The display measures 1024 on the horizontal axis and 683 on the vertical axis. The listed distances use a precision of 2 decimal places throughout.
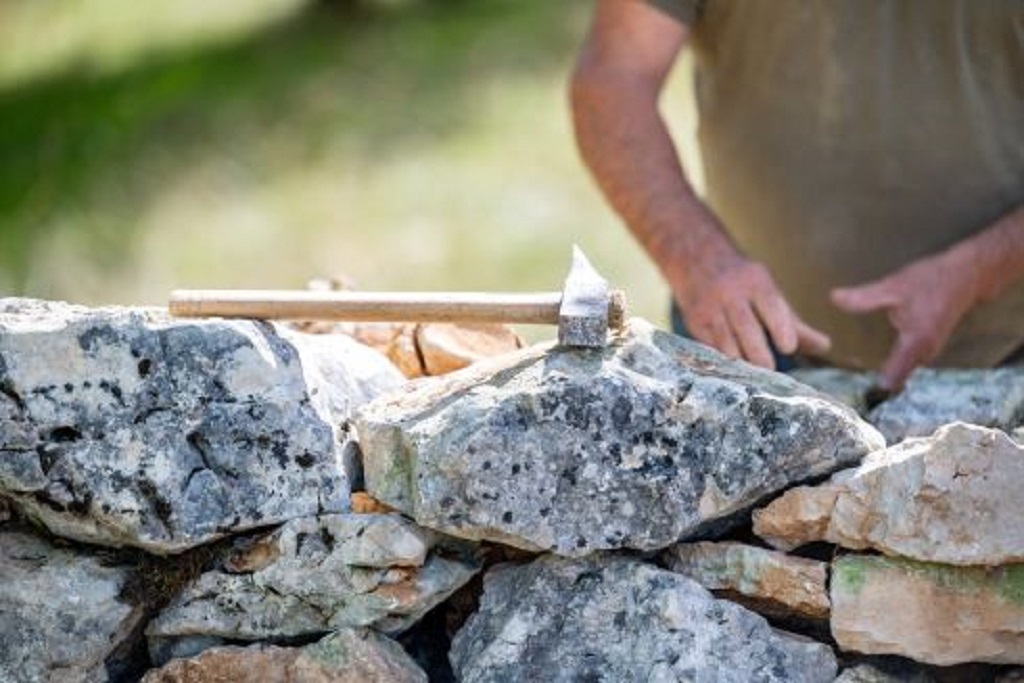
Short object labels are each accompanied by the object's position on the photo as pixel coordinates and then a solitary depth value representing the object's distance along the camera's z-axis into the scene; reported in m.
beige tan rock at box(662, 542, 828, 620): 4.43
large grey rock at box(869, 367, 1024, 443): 5.11
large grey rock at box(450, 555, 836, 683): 4.39
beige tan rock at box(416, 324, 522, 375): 5.36
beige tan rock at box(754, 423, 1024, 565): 4.29
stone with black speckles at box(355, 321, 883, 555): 4.37
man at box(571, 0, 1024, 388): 6.40
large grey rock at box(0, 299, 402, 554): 4.43
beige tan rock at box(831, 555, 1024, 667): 4.36
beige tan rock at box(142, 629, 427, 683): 4.46
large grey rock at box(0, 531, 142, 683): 4.52
